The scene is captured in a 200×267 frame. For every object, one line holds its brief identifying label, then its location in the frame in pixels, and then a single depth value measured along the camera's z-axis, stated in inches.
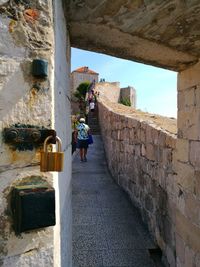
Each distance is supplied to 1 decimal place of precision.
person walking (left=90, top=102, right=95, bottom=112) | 375.8
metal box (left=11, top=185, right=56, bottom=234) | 27.0
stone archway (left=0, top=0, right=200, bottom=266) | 27.7
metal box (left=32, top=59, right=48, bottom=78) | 28.3
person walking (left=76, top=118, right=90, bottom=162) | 226.8
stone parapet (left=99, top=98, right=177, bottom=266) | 90.7
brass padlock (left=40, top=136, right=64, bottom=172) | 28.1
